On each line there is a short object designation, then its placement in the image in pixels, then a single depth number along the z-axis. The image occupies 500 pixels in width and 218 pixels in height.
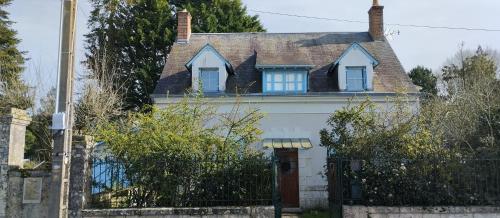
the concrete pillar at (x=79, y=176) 10.15
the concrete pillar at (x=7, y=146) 10.25
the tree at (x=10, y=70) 22.66
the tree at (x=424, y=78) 33.54
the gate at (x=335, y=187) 10.91
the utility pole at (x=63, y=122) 9.17
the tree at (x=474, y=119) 12.46
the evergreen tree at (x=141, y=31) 27.34
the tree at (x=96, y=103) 20.98
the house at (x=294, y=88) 17.52
